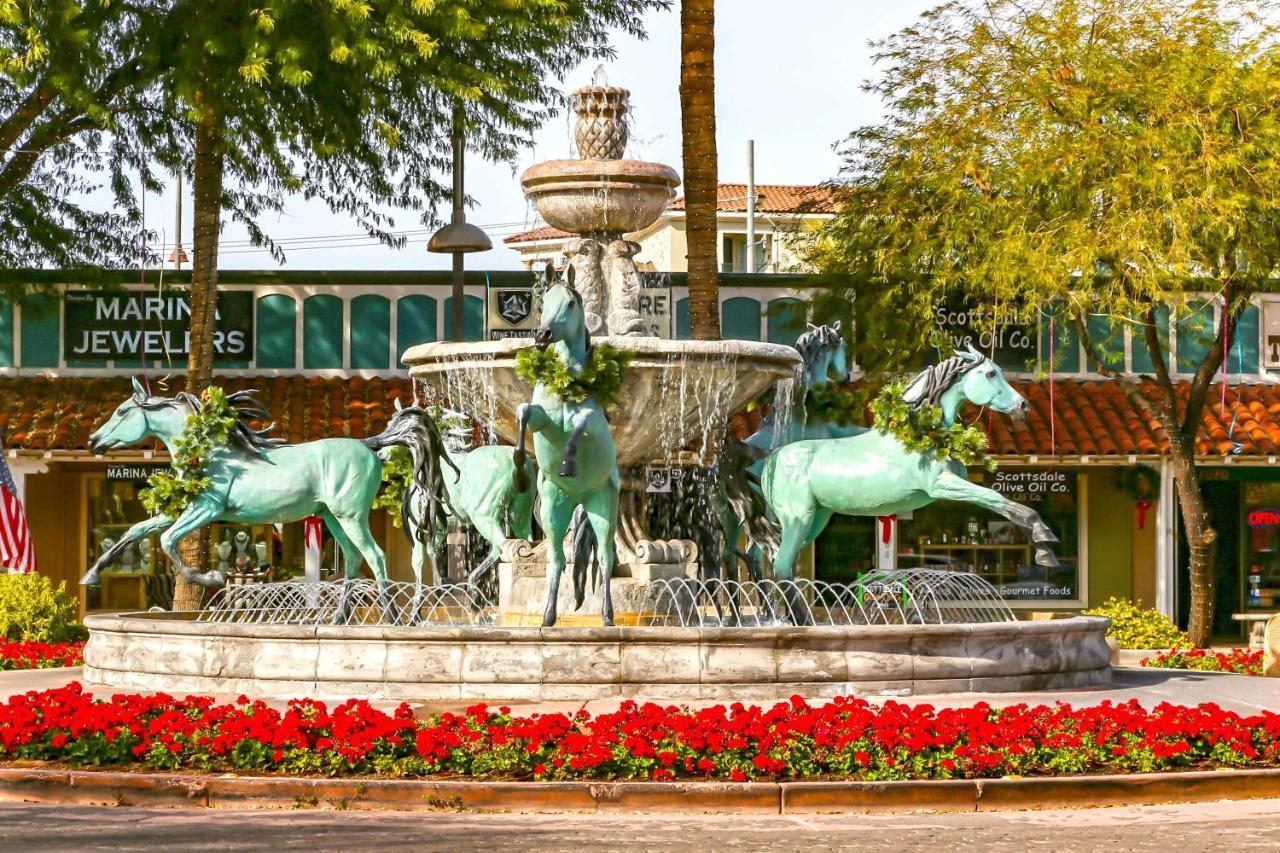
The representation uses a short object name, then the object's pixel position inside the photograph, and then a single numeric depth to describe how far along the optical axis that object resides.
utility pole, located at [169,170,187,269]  48.27
